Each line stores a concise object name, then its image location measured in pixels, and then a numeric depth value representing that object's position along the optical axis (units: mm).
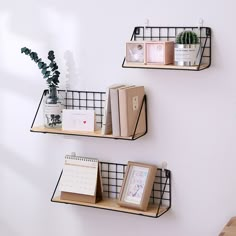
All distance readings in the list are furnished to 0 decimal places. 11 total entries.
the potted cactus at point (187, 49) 2492
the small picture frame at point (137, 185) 2711
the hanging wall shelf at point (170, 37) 2531
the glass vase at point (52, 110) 2855
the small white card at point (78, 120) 2781
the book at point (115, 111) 2625
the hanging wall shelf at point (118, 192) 2748
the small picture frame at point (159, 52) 2539
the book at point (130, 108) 2604
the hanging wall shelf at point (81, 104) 2807
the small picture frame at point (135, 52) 2613
